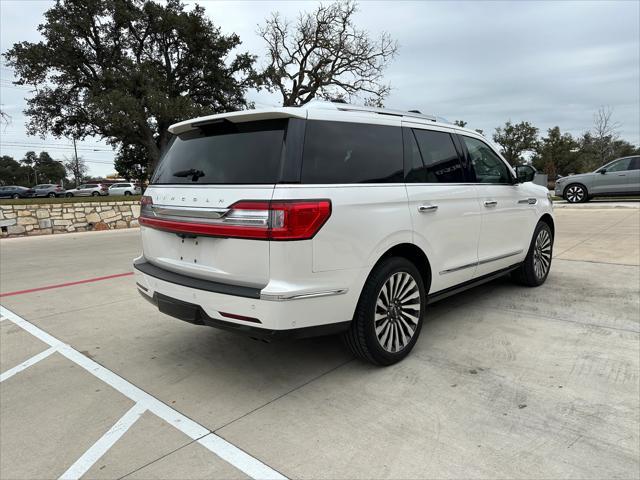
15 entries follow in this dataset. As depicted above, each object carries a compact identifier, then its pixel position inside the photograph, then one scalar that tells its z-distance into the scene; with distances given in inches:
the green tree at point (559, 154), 1982.0
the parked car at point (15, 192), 1722.3
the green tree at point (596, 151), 1818.4
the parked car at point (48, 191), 1737.2
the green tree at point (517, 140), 2299.3
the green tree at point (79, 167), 3664.6
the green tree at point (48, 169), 3634.4
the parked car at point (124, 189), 1803.6
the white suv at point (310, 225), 105.1
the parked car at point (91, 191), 1770.9
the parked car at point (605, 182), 647.8
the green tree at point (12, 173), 3412.9
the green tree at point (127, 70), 1043.9
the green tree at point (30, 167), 3535.9
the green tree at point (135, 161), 1500.1
